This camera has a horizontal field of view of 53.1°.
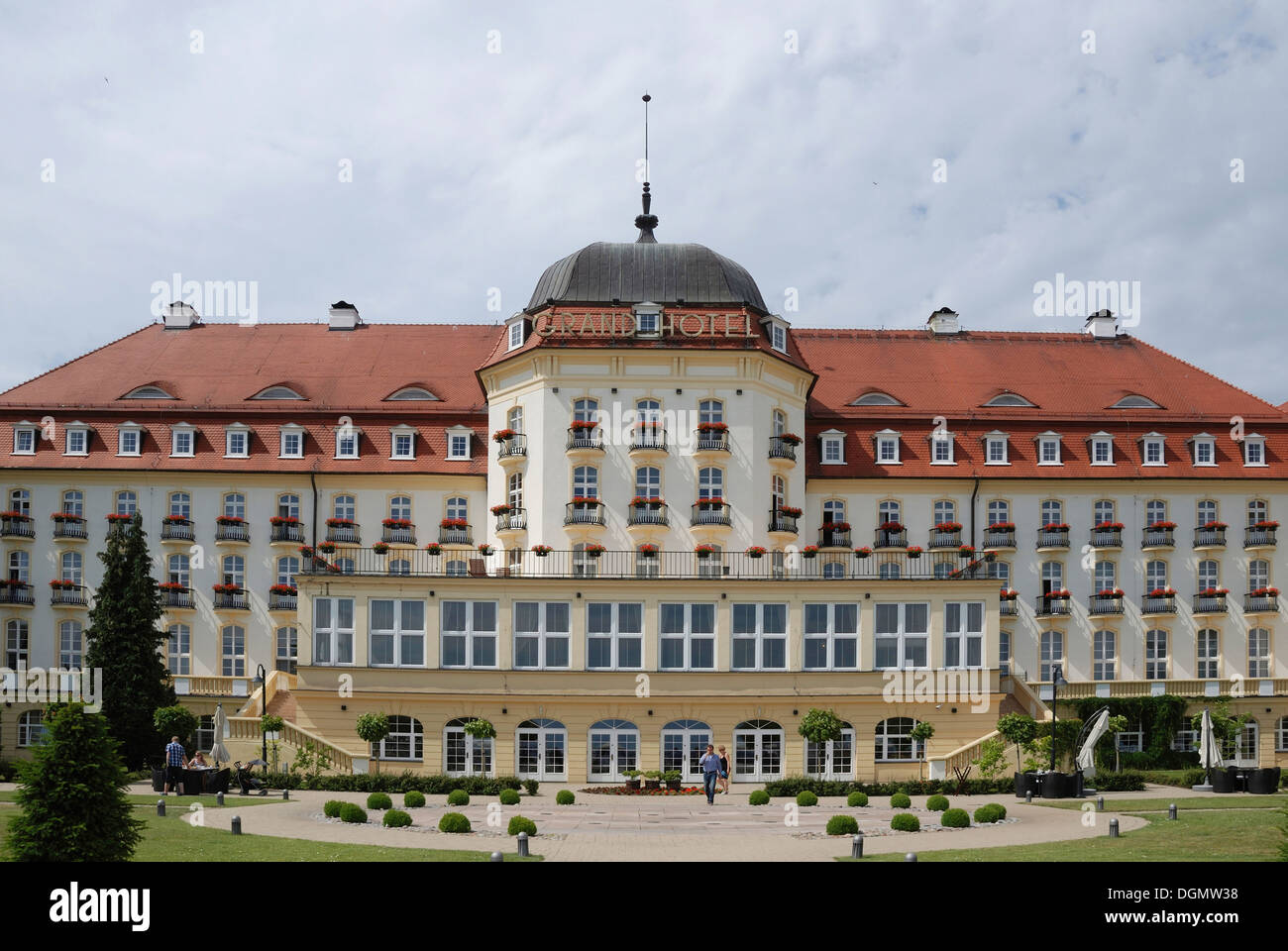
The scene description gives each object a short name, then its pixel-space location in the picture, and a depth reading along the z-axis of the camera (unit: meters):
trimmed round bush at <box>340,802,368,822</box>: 29.52
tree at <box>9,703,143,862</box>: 19.27
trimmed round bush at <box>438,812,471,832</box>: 27.92
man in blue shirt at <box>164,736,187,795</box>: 35.62
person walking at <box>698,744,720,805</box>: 36.31
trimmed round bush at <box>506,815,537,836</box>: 26.94
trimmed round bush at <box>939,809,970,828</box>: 29.78
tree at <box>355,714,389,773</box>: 40.97
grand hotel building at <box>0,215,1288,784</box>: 43.16
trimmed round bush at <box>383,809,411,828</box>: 28.78
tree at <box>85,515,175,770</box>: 45.22
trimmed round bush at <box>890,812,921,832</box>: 28.58
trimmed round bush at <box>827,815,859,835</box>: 28.33
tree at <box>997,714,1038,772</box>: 39.75
